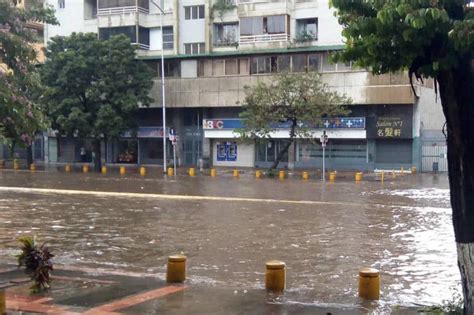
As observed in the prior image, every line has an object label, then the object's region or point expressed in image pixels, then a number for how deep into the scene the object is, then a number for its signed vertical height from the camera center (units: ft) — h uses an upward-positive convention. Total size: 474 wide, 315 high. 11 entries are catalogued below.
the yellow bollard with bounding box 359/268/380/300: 28.48 -6.64
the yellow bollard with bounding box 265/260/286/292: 30.01 -6.64
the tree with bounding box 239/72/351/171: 124.88 +9.11
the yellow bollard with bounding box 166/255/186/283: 31.63 -6.54
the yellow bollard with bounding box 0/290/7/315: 22.96 -6.03
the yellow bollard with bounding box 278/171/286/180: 125.35 -5.96
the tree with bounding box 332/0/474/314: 19.42 +2.99
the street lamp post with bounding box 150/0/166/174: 144.63 +12.78
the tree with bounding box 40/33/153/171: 140.97 +15.82
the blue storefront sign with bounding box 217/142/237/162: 161.99 -1.17
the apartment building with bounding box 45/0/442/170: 142.72 +17.76
